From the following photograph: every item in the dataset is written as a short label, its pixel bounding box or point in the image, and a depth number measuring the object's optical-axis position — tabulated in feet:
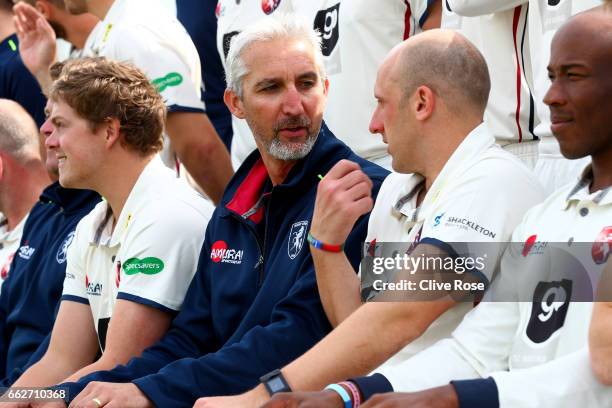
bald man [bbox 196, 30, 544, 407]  24.99
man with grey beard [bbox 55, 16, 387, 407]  28.66
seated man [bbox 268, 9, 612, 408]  22.22
